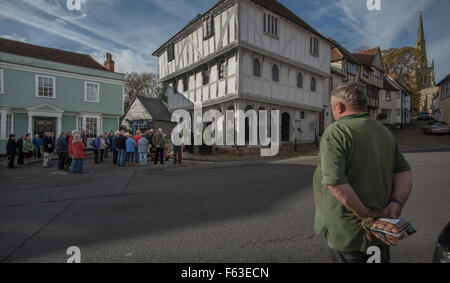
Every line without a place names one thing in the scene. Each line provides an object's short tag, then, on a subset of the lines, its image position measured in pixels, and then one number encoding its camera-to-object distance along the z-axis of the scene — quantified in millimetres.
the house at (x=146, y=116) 31719
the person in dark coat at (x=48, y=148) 11845
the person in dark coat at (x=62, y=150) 10797
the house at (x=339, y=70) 25672
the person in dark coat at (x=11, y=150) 11656
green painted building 17016
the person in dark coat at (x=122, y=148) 11747
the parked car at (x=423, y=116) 48388
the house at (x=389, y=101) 36562
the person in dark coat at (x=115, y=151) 12650
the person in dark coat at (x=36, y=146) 14898
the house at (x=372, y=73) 31781
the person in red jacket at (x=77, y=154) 9688
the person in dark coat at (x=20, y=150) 13016
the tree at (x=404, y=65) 40656
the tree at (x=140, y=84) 44625
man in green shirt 1541
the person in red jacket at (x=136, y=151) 12394
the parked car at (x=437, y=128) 24141
